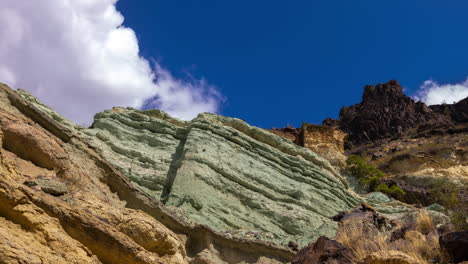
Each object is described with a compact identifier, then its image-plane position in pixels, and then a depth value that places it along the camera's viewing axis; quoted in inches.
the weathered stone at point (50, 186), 248.4
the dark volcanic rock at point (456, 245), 254.1
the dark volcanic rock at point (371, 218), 419.0
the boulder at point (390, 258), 230.7
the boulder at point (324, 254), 261.3
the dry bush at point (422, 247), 289.3
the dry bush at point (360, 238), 304.0
